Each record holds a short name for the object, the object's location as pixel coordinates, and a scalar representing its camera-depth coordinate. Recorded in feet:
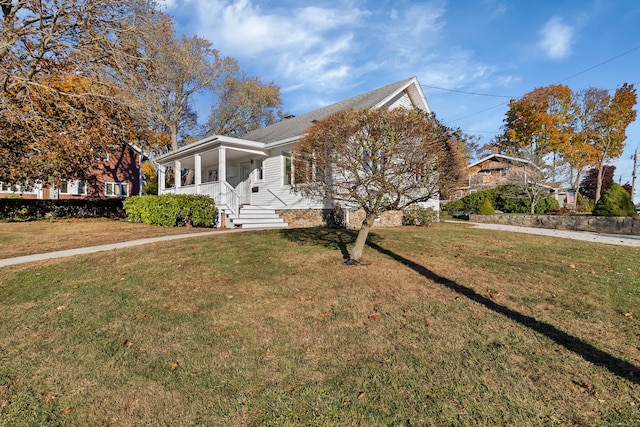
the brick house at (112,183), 85.55
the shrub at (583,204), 84.36
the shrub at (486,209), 70.85
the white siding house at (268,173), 43.24
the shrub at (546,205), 82.33
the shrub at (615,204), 45.39
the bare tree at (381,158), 18.29
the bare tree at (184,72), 82.43
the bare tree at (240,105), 103.76
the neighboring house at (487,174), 106.01
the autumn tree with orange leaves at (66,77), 36.43
